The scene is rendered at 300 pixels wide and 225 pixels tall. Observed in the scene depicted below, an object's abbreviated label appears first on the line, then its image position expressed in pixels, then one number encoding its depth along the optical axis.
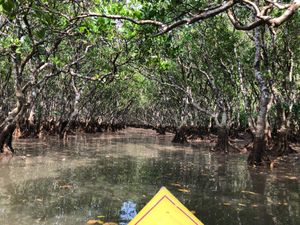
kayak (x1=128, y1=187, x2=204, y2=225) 1.72
